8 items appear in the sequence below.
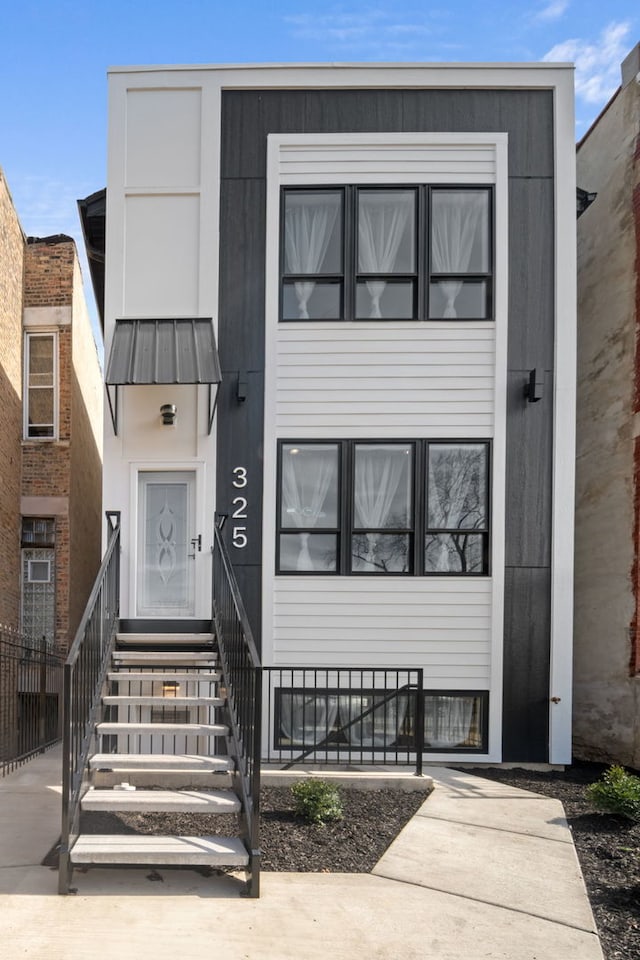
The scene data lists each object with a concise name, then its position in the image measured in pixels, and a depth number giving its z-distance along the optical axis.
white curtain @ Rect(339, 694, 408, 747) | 7.26
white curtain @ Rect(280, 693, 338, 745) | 7.26
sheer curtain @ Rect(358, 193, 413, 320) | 7.59
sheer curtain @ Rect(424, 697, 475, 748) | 7.30
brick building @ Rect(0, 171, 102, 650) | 9.59
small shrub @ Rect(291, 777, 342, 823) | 5.05
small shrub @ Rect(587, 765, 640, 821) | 5.14
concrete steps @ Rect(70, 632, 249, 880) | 4.08
